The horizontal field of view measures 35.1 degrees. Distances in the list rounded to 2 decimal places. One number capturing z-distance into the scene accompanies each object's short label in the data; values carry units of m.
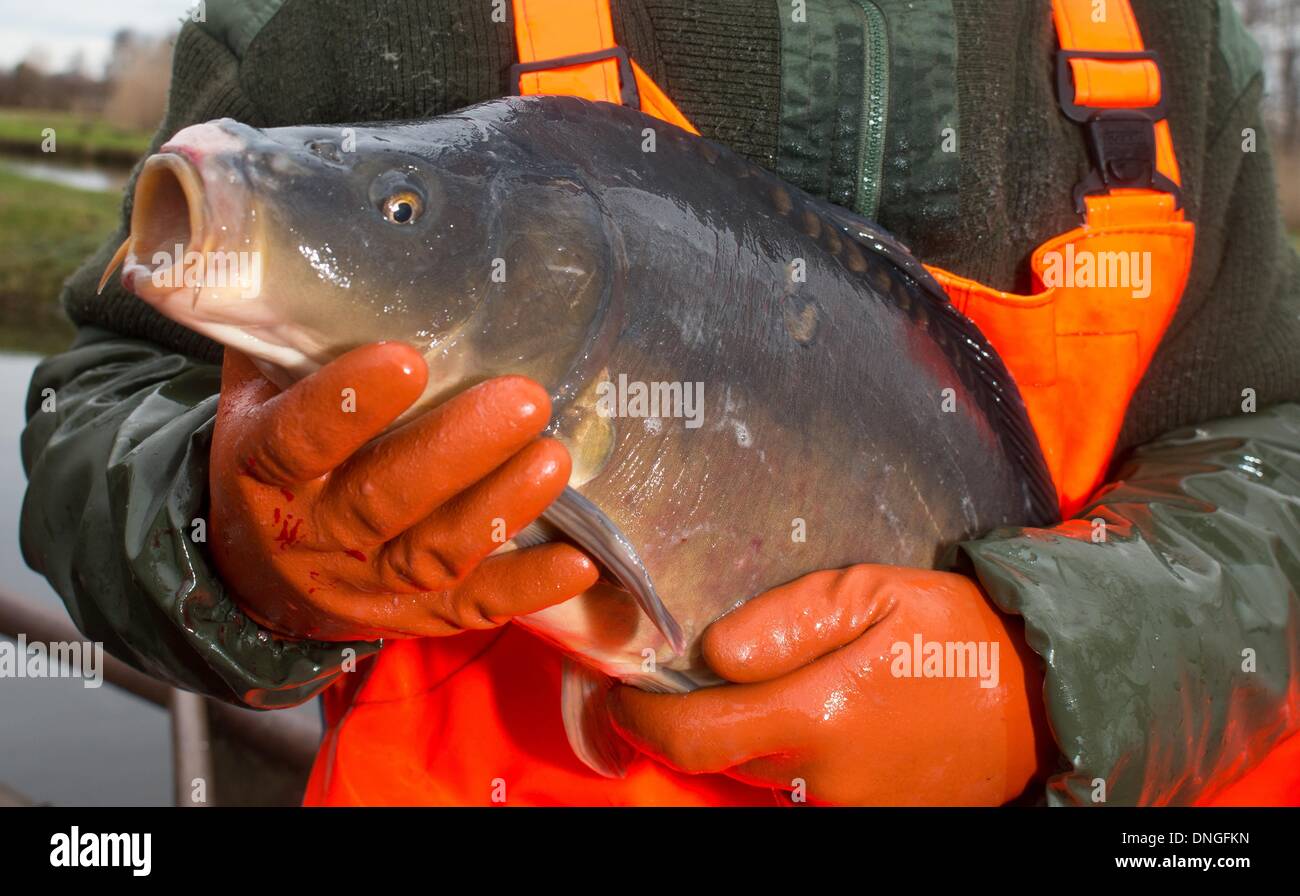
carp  0.71
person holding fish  0.75
